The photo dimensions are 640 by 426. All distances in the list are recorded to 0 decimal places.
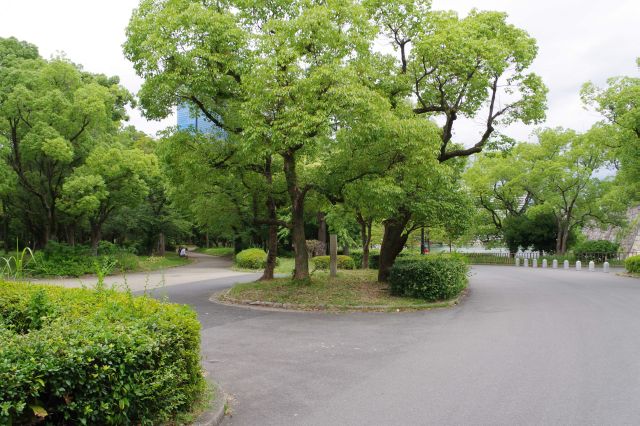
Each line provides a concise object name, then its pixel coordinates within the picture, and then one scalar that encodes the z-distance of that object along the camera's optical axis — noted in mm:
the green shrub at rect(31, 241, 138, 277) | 21625
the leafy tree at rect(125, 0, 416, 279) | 10375
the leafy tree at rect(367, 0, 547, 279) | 13180
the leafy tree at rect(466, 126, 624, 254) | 31734
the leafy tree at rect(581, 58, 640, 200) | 19781
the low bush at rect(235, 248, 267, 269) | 28994
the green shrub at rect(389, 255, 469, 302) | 12391
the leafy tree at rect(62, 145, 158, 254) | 20931
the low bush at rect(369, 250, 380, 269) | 26922
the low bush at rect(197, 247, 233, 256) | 49794
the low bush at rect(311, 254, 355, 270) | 26703
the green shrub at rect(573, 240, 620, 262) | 32188
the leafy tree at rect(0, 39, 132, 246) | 20812
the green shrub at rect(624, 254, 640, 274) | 22094
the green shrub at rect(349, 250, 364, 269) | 29828
